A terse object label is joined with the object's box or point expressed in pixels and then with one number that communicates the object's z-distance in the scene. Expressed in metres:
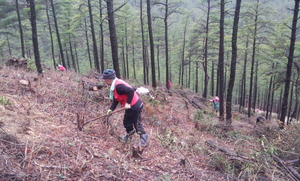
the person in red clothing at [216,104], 14.07
